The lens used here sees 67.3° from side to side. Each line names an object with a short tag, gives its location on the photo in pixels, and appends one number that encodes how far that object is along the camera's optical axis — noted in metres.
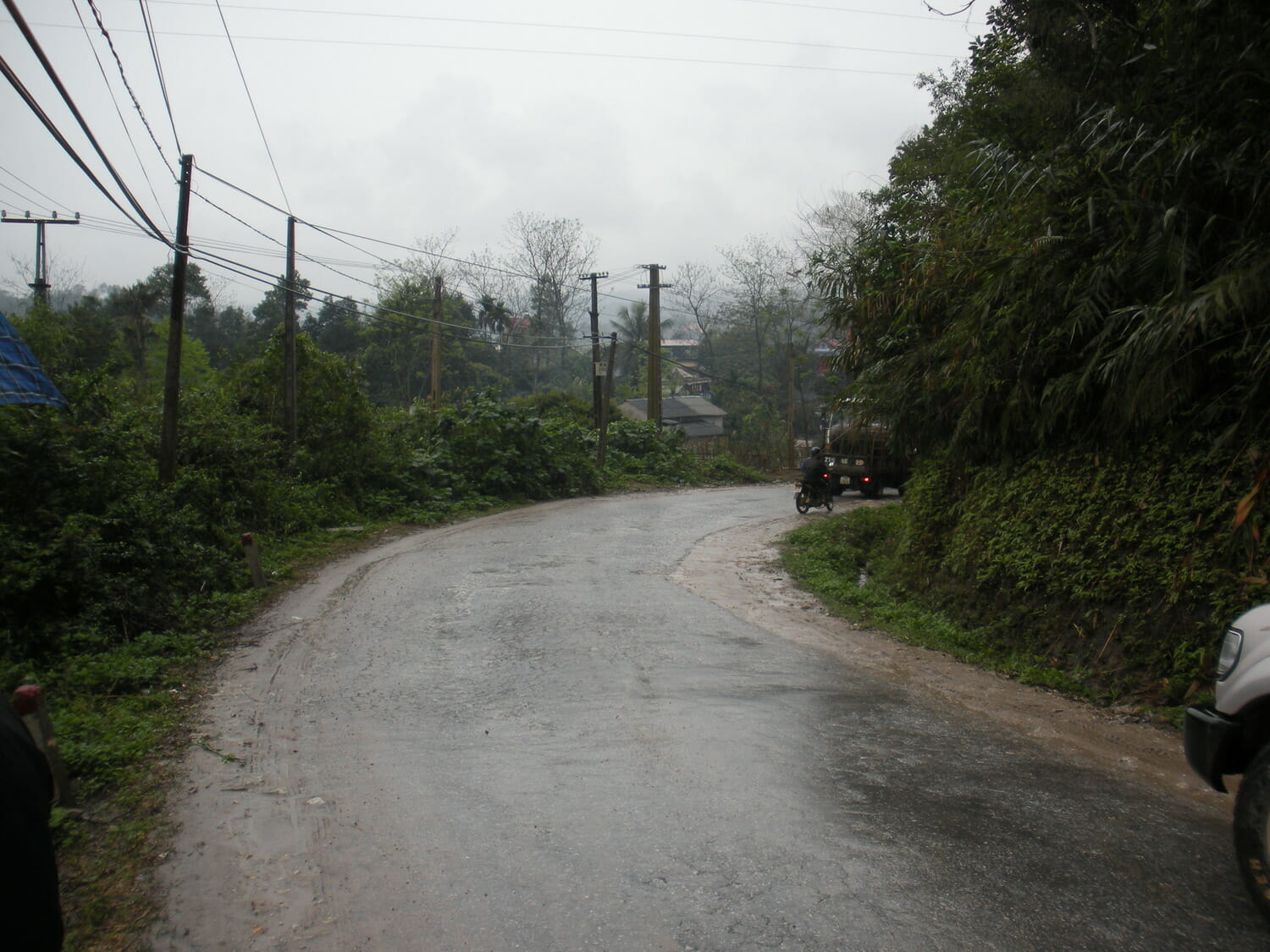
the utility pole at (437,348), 41.70
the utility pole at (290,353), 20.44
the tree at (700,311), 69.81
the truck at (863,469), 26.14
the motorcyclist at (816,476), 21.81
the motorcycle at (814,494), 21.88
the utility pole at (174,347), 14.62
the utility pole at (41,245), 33.53
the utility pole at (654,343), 39.00
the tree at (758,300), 59.03
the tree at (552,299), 62.12
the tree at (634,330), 74.19
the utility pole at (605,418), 32.69
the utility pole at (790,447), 45.44
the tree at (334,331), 60.39
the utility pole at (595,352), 35.16
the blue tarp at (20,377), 10.46
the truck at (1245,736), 3.65
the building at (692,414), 66.75
